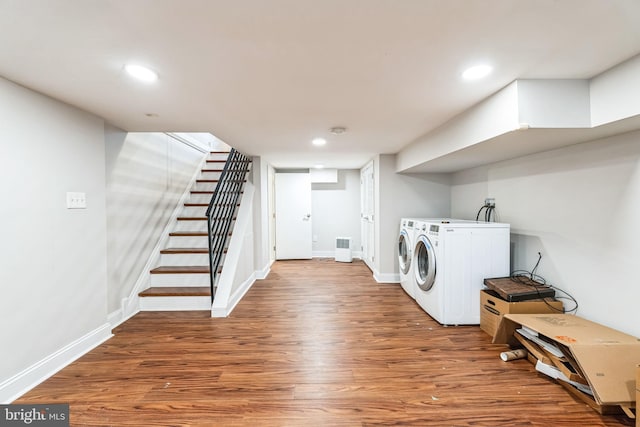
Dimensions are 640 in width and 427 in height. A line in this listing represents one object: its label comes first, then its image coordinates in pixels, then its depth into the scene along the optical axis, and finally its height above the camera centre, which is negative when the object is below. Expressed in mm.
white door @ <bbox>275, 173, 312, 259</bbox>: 5992 -85
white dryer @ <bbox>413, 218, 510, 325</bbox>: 2734 -539
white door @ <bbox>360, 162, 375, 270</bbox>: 4880 -35
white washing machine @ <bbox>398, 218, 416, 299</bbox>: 3506 -594
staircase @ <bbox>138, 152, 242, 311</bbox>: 3162 -696
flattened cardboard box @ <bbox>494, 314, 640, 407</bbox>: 1521 -871
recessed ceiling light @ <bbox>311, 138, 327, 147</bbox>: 3248 +869
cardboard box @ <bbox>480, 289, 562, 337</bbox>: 2299 -841
